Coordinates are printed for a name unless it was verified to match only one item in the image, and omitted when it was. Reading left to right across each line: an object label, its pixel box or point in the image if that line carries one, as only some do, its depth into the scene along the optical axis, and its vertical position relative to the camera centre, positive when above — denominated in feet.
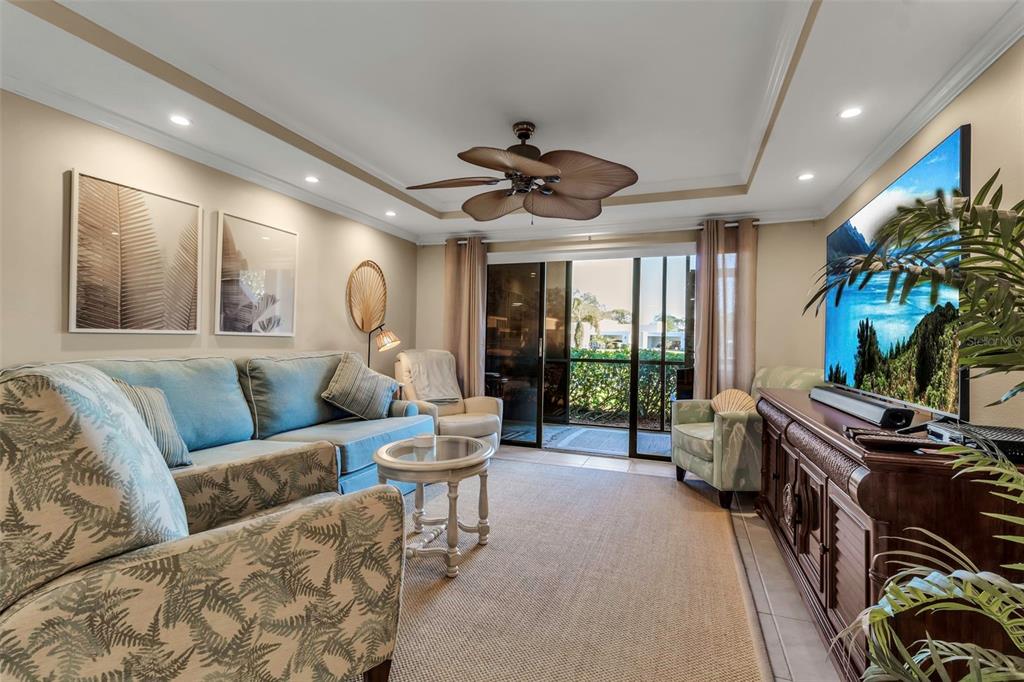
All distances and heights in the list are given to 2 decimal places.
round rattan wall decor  13.87 +1.39
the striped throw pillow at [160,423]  7.07 -1.39
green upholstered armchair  10.36 -2.35
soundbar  5.31 -0.77
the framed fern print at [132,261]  7.67 +1.38
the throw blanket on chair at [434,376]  14.61 -1.15
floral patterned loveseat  2.99 -1.74
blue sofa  8.32 -1.55
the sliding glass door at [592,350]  14.93 -0.18
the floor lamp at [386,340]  13.80 +0.01
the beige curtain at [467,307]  16.03 +1.25
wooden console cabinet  4.09 -1.72
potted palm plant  2.36 +0.16
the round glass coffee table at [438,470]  7.14 -2.09
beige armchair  12.97 -2.22
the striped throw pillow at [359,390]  11.23 -1.28
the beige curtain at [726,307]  13.05 +1.18
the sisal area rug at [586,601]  5.34 -3.73
